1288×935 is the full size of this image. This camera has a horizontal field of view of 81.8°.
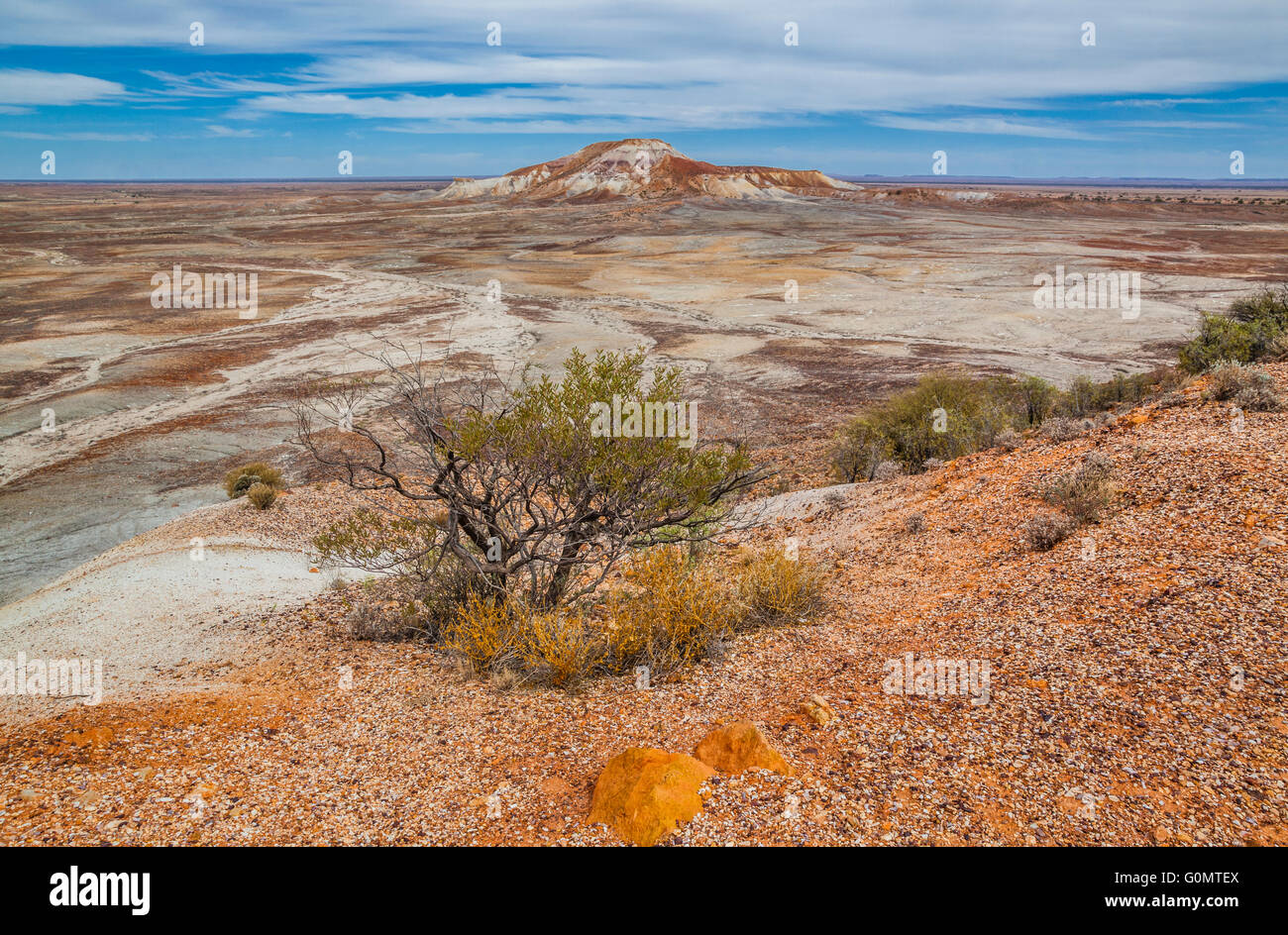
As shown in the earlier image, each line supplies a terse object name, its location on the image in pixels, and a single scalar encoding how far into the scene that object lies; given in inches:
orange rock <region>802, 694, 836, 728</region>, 173.5
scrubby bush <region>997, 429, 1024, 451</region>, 389.7
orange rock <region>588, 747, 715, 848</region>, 138.3
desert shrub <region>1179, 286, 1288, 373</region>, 442.0
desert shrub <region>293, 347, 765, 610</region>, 230.8
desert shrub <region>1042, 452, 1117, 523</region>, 264.8
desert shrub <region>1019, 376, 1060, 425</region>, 553.9
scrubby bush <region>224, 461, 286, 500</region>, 512.7
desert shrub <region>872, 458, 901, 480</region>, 467.2
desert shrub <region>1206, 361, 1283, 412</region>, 310.0
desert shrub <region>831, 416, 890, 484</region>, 498.3
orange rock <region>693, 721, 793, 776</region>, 153.9
